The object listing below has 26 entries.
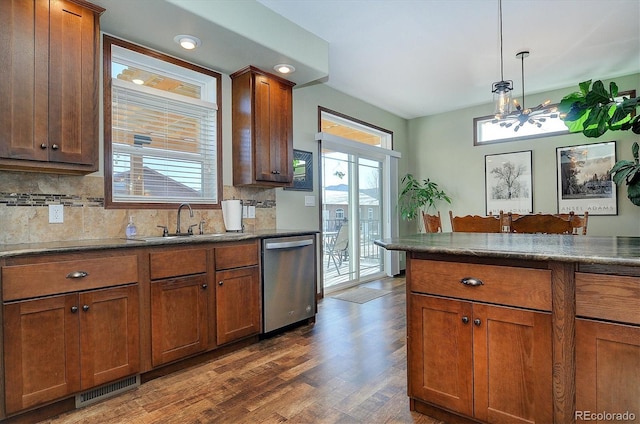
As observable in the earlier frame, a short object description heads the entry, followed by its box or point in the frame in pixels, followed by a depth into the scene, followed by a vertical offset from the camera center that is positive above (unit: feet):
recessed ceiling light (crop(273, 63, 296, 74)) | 10.63 +4.56
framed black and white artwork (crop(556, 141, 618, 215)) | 15.08 +1.43
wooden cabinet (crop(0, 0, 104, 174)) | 6.47 +2.61
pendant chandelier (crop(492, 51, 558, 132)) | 11.36 +3.29
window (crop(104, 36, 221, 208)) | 8.92 +2.45
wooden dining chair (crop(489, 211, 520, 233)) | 10.01 -0.33
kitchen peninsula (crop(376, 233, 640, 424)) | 4.29 -1.66
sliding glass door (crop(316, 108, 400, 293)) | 15.64 +0.73
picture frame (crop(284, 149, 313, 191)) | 13.66 +1.75
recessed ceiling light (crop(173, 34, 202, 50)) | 8.83 +4.53
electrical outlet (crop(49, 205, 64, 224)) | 7.67 +0.06
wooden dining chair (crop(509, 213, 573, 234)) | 8.88 -0.34
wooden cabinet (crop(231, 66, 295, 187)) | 10.77 +2.75
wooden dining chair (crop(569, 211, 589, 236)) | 9.67 -0.35
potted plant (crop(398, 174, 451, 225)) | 19.21 +0.92
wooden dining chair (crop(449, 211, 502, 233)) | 10.18 -0.37
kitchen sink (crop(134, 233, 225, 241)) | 7.97 -0.54
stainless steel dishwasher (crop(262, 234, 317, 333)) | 9.80 -1.98
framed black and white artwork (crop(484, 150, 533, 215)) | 17.15 +1.49
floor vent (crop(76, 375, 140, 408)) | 6.59 -3.48
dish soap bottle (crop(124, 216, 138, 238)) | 8.72 -0.35
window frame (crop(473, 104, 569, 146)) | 16.37 +3.74
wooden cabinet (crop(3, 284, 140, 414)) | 5.76 -2.31
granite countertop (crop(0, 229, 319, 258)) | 6.02 -0.56
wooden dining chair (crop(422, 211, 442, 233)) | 14.10 -0.44
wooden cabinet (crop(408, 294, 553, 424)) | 4.81 -2.24
